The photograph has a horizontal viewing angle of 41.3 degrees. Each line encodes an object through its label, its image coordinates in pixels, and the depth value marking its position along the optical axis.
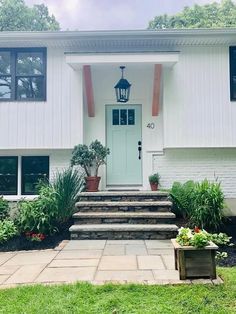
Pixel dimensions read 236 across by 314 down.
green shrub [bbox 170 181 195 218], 6.67
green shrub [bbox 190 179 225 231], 6.16
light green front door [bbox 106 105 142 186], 8.66
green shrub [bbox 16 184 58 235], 6.17
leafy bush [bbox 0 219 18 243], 6.01
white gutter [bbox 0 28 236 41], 7.59
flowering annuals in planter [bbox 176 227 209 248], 3.78
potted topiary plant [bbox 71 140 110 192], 7.47
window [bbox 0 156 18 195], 8.50
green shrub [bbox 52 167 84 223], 6.73
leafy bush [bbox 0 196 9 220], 7.08
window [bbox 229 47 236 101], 8.04
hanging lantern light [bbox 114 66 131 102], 8.06
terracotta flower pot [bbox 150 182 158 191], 8.12
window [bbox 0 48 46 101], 8.15
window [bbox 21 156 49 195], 8.51
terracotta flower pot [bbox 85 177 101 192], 7.57
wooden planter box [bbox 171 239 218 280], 3.73
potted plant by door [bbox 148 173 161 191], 8.09
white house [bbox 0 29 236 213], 7.87
